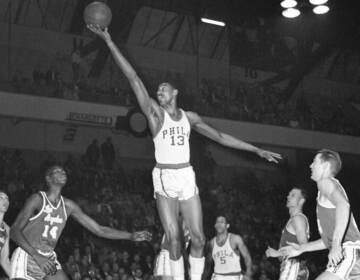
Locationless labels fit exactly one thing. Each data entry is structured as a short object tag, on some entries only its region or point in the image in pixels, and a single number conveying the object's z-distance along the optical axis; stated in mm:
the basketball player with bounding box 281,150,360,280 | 5180
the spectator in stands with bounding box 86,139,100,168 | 19500
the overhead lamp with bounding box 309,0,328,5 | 16531
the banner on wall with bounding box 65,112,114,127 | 17828
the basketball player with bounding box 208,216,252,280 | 10250
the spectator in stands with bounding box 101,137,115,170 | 19775
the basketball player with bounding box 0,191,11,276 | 7484
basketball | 6746
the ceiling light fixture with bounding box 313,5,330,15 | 16750
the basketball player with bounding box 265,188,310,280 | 8172
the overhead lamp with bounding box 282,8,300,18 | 17250
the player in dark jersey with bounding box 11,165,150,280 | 6762
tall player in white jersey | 6789
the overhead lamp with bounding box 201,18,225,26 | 23317
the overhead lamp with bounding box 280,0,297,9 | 16969
